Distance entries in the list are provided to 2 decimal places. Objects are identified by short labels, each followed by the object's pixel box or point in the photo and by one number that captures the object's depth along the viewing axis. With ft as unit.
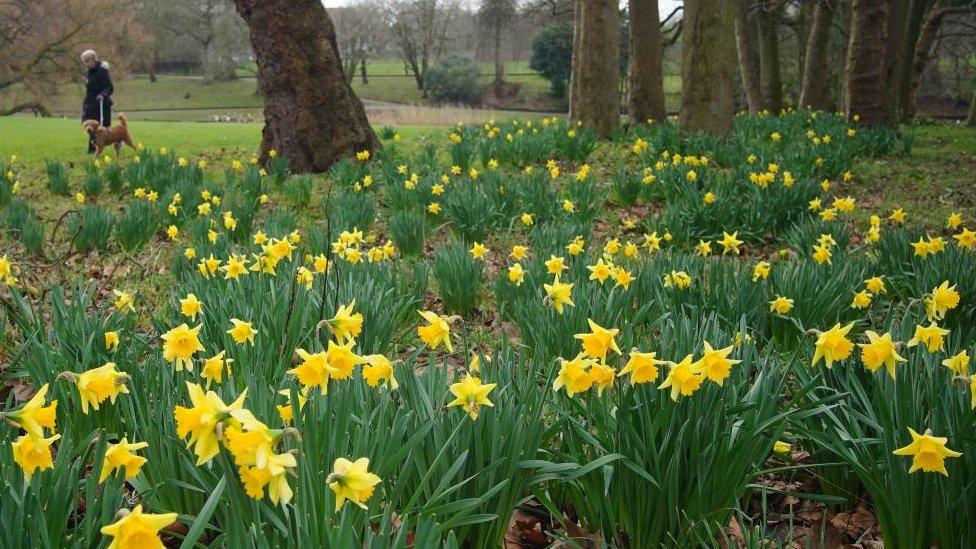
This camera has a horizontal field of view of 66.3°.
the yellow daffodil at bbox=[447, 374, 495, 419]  5.09
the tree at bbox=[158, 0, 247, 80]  143.74
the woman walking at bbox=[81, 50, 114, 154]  37.91
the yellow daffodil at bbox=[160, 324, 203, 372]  5.76
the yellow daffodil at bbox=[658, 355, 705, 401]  5.25
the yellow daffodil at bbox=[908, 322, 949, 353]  6.55
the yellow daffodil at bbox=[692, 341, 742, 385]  5.32
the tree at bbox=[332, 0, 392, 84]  143.33
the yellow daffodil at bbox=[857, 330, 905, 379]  5.85
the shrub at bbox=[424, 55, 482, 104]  130.52
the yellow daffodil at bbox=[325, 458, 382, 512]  3.82
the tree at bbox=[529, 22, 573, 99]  118.21
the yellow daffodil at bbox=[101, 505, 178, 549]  3.17
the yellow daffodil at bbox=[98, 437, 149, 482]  4.24
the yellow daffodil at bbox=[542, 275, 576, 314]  7.63
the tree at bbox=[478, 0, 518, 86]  87.95
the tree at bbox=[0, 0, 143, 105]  73.36
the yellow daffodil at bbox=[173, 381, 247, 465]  3.55
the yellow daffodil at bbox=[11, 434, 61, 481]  4.18
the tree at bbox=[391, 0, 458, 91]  142.61
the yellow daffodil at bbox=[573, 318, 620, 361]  5.61
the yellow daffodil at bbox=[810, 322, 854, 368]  6.00
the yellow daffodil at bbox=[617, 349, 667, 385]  5.33
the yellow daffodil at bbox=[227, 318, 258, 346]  6.57
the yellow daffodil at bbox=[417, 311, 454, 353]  6.06
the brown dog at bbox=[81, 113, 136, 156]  32.89
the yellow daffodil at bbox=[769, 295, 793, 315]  8.81
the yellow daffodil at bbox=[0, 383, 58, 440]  4.11
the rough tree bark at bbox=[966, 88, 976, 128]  58.39
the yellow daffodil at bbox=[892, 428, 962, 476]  4.72
